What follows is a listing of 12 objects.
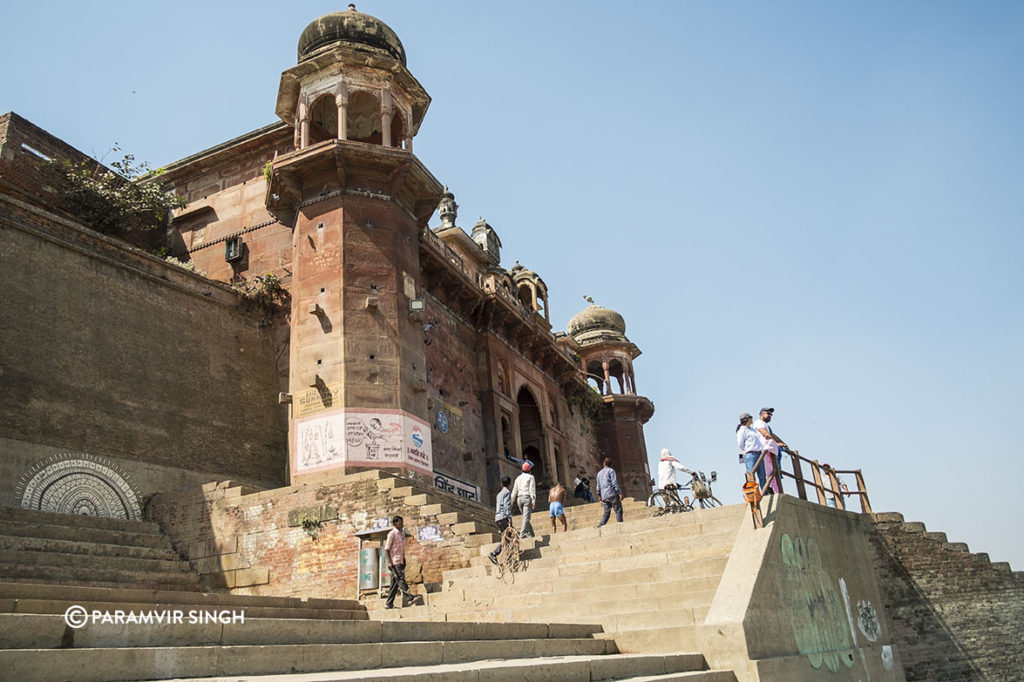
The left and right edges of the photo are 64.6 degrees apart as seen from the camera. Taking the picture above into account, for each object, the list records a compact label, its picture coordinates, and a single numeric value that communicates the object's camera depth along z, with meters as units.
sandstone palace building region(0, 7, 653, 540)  14.64
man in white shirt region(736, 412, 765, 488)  10.29
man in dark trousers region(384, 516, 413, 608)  10.40
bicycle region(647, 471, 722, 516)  13.31
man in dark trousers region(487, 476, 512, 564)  12.23
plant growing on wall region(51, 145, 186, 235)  19.14
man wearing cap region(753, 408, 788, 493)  10.14
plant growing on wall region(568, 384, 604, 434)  29.72
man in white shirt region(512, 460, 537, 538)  12.19
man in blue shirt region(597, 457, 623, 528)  12.32
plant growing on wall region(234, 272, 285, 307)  19.14
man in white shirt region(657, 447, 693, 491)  13.54
